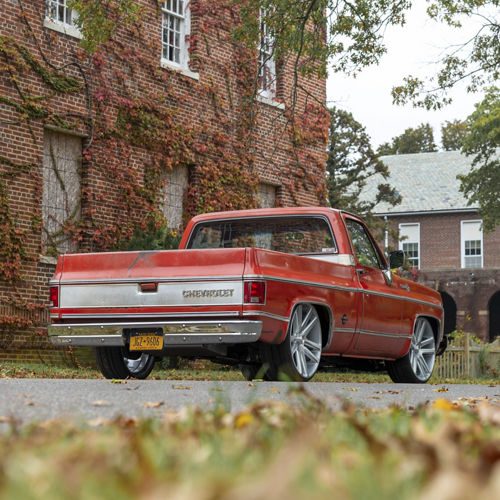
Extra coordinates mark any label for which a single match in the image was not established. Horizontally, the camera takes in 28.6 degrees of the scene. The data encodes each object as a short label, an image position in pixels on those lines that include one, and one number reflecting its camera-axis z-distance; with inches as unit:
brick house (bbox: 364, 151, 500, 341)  1863.9
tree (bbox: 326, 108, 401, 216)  1611.7
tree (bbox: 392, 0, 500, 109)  628.7
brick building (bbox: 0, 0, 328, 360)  626.5
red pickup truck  359.6
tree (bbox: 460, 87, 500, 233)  1464.1
